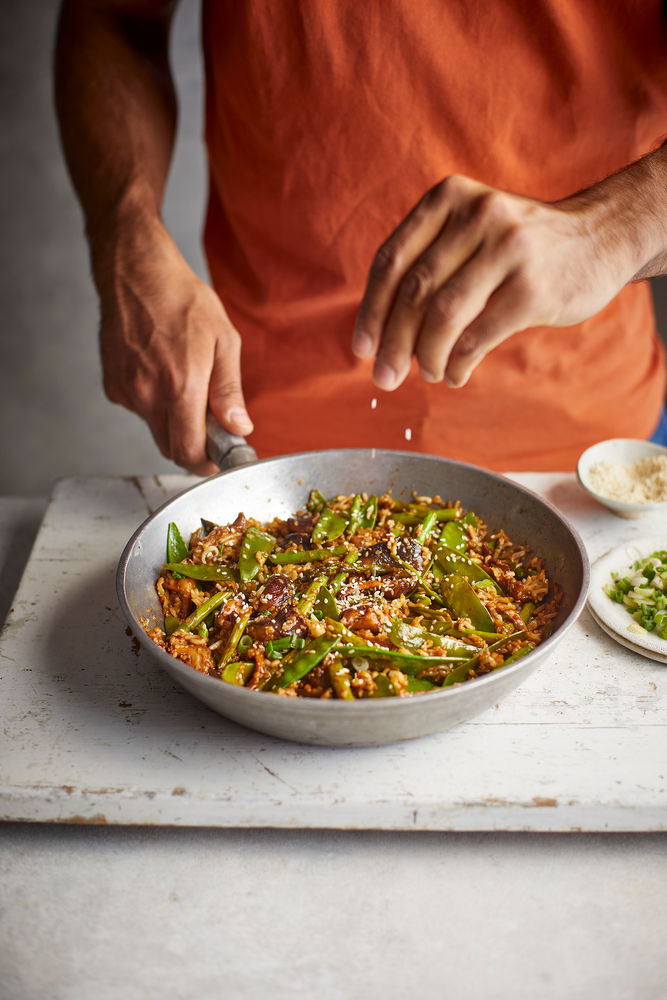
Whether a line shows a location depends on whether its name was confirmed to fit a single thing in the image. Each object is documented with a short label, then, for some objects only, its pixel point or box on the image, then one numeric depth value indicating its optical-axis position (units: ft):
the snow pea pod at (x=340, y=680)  2.53
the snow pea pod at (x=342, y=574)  2.82
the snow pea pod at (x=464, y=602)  2.75
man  2.78
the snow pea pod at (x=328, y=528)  3.05
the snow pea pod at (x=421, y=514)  3.09
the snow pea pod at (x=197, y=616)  2.76
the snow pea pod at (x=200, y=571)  2.88
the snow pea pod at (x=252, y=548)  2.92
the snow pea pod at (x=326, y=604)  2.74
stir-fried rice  2.60
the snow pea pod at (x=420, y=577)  2.85
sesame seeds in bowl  3.24
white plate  2.77
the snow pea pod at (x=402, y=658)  2.58
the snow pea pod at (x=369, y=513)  3.12
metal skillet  2.36
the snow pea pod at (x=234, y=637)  2.64
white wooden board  2.45
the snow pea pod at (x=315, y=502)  3.18
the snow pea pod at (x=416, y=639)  2.65
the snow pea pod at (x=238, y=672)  2.58
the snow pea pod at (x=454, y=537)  3.00
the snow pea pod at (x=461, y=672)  2.59
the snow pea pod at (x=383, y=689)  2.51
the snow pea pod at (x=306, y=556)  2.97
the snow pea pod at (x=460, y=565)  2.90
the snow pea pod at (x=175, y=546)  2.95
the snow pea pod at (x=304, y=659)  2.57
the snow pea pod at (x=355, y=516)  3.09
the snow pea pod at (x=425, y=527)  3.01
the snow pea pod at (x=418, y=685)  2.56
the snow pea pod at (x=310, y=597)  2.75
